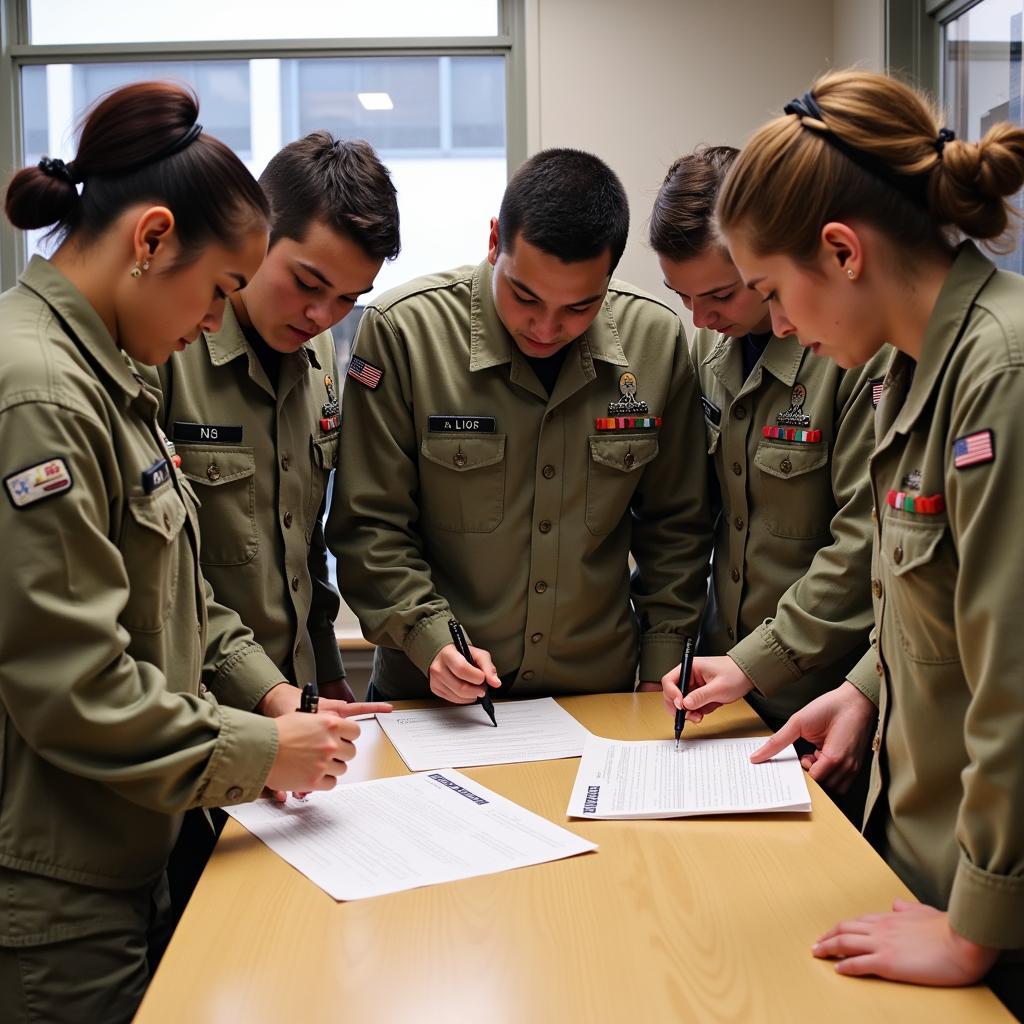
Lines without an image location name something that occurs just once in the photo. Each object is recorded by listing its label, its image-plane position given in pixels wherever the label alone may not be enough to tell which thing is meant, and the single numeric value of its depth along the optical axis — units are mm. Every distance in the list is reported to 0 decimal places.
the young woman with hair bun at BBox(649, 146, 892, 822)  1635
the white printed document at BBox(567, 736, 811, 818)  1340
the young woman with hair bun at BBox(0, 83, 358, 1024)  1021
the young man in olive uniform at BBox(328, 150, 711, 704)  1799
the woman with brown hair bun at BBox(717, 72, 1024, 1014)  917
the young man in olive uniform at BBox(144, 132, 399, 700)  1669
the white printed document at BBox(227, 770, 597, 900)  1182
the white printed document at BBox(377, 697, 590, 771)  1541
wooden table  938
